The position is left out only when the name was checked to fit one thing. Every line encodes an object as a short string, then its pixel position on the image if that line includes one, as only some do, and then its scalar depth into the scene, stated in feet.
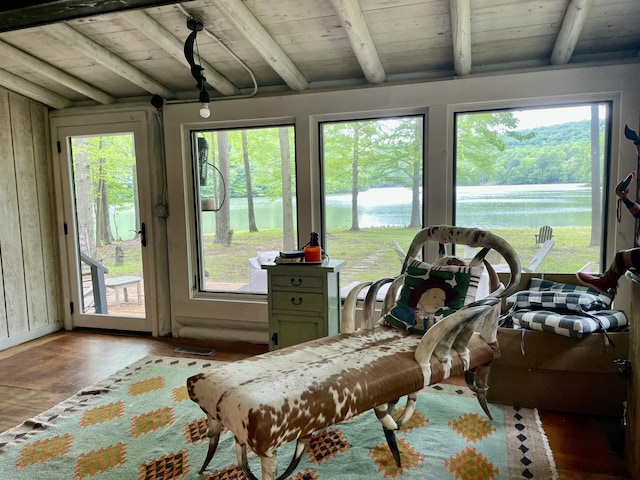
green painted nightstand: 8.55
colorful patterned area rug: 5.88
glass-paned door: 12.42
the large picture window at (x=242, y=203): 11.28
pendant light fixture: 8.37
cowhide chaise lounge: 4.72
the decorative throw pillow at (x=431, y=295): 7.08
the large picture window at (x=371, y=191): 10.34
